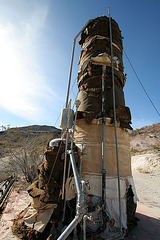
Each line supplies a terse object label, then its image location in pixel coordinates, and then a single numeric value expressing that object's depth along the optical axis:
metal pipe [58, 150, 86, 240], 2.44
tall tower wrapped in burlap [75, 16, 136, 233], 4.52
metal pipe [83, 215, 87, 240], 2.69
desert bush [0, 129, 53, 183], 12.82
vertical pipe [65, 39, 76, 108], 5.06
